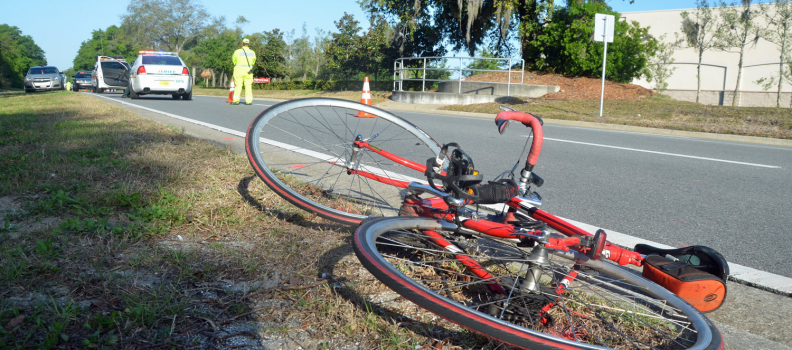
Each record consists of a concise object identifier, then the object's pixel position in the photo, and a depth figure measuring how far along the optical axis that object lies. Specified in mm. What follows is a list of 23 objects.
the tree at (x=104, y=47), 100188
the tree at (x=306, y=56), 50531
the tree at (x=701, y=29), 26422
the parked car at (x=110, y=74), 24812
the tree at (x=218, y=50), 64125
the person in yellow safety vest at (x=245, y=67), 14703
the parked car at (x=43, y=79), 30125
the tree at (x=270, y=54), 41531
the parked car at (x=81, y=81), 32125
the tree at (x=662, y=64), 28516
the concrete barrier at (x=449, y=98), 19380
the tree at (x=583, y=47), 21047
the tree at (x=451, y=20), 22250
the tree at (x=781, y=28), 23016
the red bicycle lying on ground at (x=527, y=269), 1812
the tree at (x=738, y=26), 24938
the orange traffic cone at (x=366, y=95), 9806
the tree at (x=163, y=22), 73562
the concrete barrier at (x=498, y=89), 19938
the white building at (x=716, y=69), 27562
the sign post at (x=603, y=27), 13359
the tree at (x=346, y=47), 30609
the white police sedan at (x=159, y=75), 16484
